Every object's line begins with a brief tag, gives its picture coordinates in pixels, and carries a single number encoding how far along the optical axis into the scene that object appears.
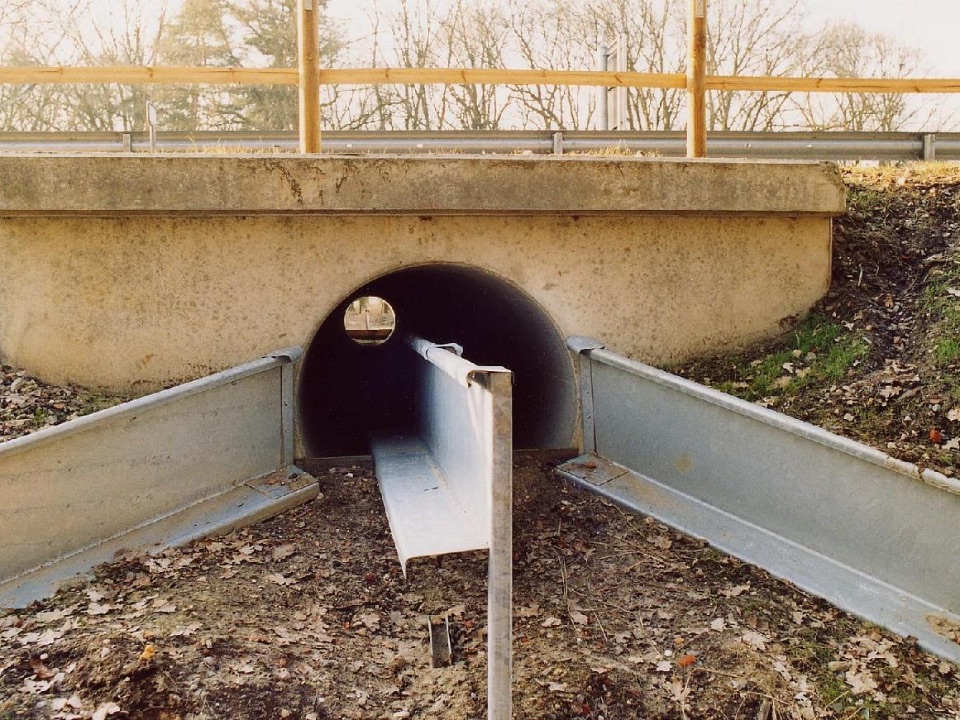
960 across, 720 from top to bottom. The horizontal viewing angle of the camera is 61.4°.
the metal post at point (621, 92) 10.79
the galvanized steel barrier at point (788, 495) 3.58
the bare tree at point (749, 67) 20.42
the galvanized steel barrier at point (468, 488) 2.74
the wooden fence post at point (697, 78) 5.97
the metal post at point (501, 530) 2.72
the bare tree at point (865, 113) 19.61
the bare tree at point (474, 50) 18.59
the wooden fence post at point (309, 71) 5.48
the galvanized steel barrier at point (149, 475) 3.97
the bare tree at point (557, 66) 19.56
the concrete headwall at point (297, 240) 5.03
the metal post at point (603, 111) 11.87
